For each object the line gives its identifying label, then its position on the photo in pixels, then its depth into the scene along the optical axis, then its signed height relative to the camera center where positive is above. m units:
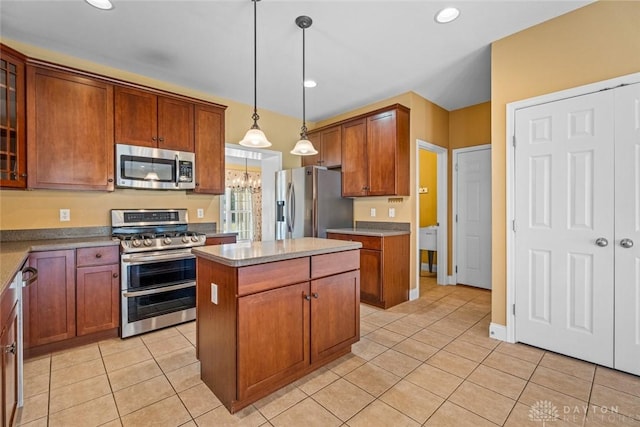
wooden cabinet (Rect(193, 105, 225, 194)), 3.56 +0.77
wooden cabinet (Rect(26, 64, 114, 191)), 2.59 +0.76
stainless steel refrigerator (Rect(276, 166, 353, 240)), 4.17 +0.11
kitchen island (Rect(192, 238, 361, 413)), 1.75 -0.68
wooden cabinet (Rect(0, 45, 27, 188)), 2.43 +0.77
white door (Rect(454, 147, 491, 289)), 4.32 -0.10
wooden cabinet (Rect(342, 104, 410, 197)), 3.75 +0.78
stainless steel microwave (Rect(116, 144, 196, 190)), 3.03 +0.47
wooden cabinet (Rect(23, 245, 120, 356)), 2.41 -0.76
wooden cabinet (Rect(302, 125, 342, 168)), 4.46 +1.02
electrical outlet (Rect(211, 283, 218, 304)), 1.87 -0.53
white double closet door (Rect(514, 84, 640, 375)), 2.13 -0.13
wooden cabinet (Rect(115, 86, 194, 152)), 3.03 +1.01
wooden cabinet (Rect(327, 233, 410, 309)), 3.56 -0.73
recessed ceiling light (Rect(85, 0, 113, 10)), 2.21 +1.59
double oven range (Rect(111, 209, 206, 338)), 2.80 -0.61
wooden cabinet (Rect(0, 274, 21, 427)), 1.28 -0.69
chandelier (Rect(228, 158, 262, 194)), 7.61 +0.71
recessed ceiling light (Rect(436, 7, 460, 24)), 2.34 +1.60
